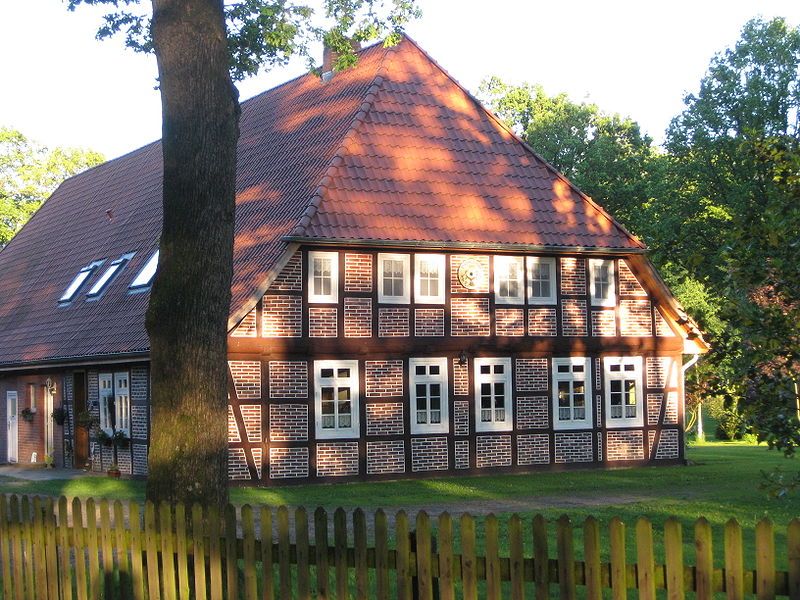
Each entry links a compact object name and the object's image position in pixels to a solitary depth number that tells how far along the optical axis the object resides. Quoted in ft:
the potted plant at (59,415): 98.63
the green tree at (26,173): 204.33
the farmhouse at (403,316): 82.38
